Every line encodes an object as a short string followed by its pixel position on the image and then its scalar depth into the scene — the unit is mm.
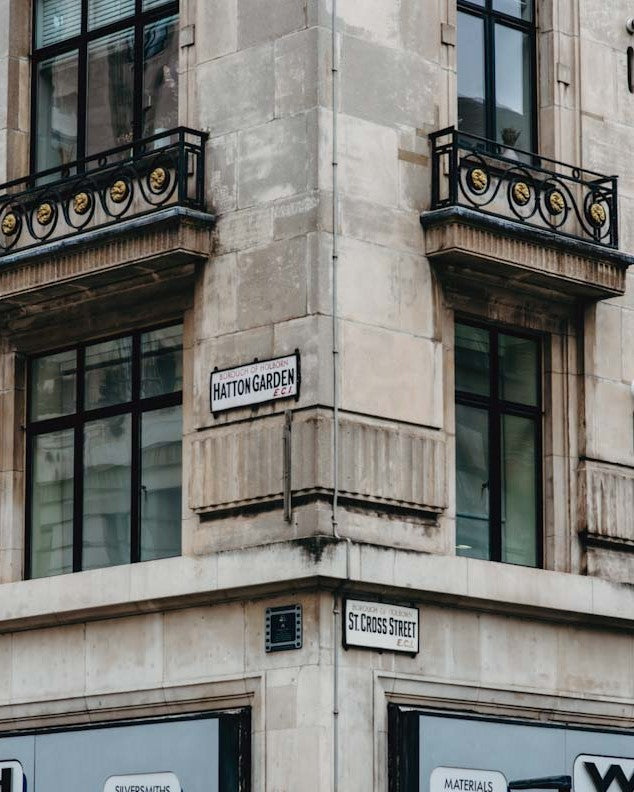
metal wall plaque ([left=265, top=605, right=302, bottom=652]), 23672
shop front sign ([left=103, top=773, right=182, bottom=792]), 24500
